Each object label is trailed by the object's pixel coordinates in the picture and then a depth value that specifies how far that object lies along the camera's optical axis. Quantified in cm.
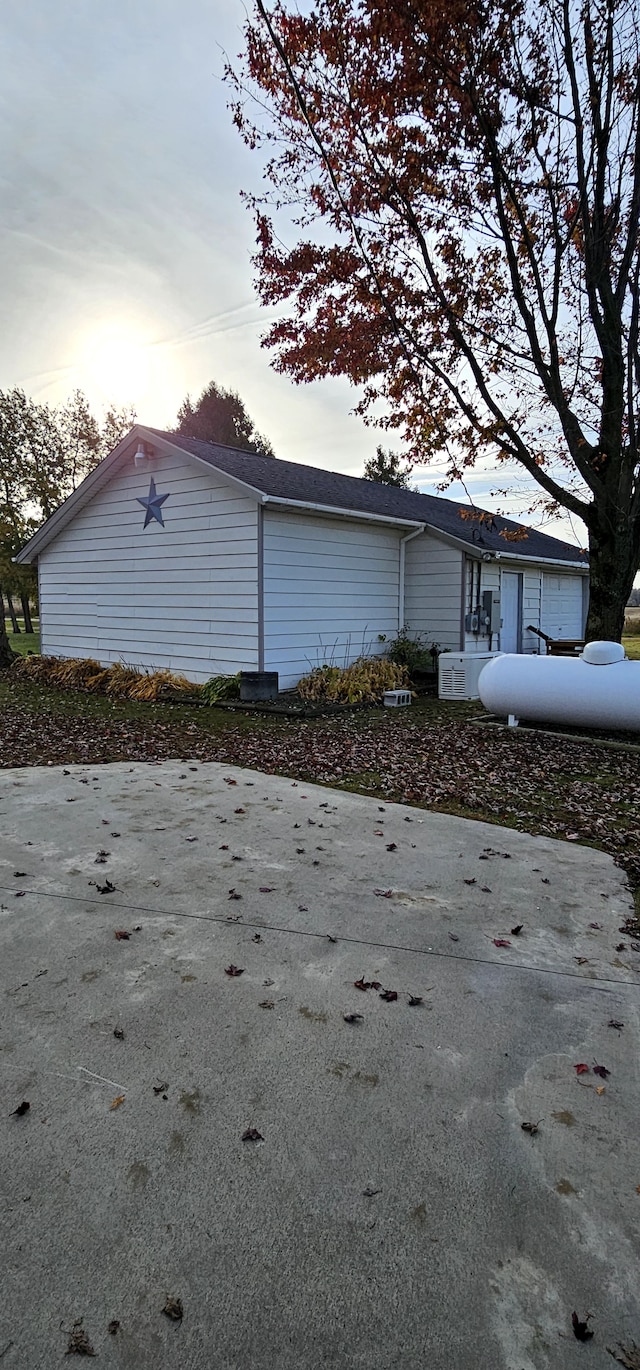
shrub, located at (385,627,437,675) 1234
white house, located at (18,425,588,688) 1018
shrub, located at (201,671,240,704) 984
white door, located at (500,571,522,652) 1466
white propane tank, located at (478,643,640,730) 720
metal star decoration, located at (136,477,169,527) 1155
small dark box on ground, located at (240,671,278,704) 968
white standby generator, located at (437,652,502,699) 1075
